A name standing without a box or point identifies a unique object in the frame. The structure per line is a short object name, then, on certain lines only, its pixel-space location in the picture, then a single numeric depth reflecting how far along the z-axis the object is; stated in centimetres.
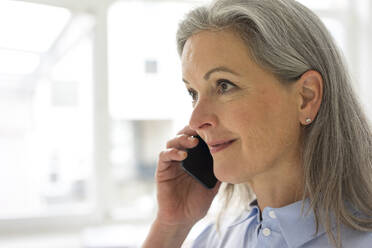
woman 94
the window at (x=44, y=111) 199
